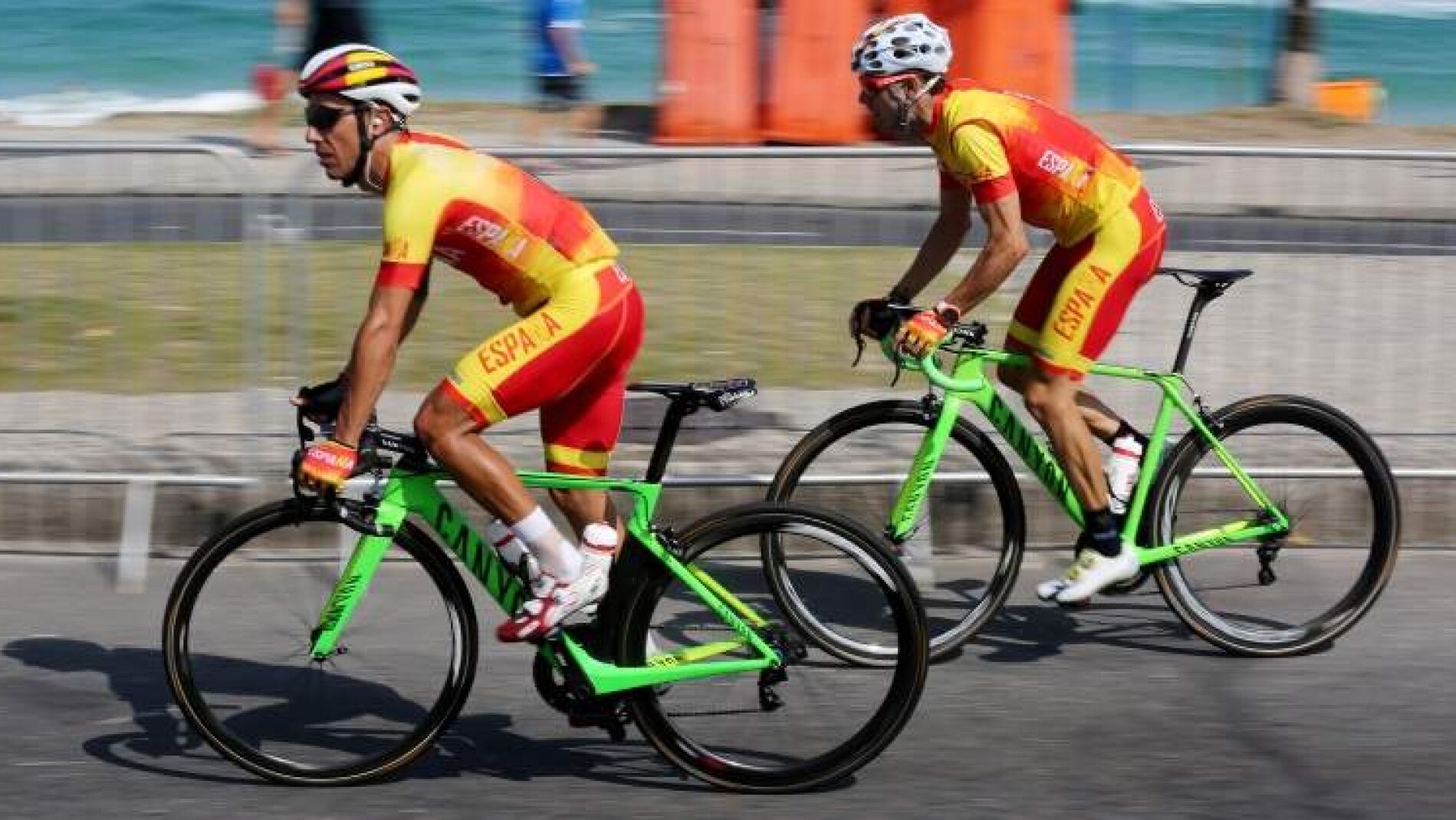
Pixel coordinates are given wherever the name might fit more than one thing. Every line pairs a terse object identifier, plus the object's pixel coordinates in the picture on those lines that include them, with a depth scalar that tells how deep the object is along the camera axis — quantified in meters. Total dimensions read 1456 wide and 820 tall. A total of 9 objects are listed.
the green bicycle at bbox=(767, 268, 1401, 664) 6.96
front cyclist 5.47
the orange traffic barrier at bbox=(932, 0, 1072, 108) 17.64
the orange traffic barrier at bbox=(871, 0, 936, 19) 17.50
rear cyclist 6.61
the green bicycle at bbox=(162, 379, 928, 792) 5.68
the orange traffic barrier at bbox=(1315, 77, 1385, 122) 21.41
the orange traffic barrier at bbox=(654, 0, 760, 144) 17.33
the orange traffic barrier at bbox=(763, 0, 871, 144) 17.23
